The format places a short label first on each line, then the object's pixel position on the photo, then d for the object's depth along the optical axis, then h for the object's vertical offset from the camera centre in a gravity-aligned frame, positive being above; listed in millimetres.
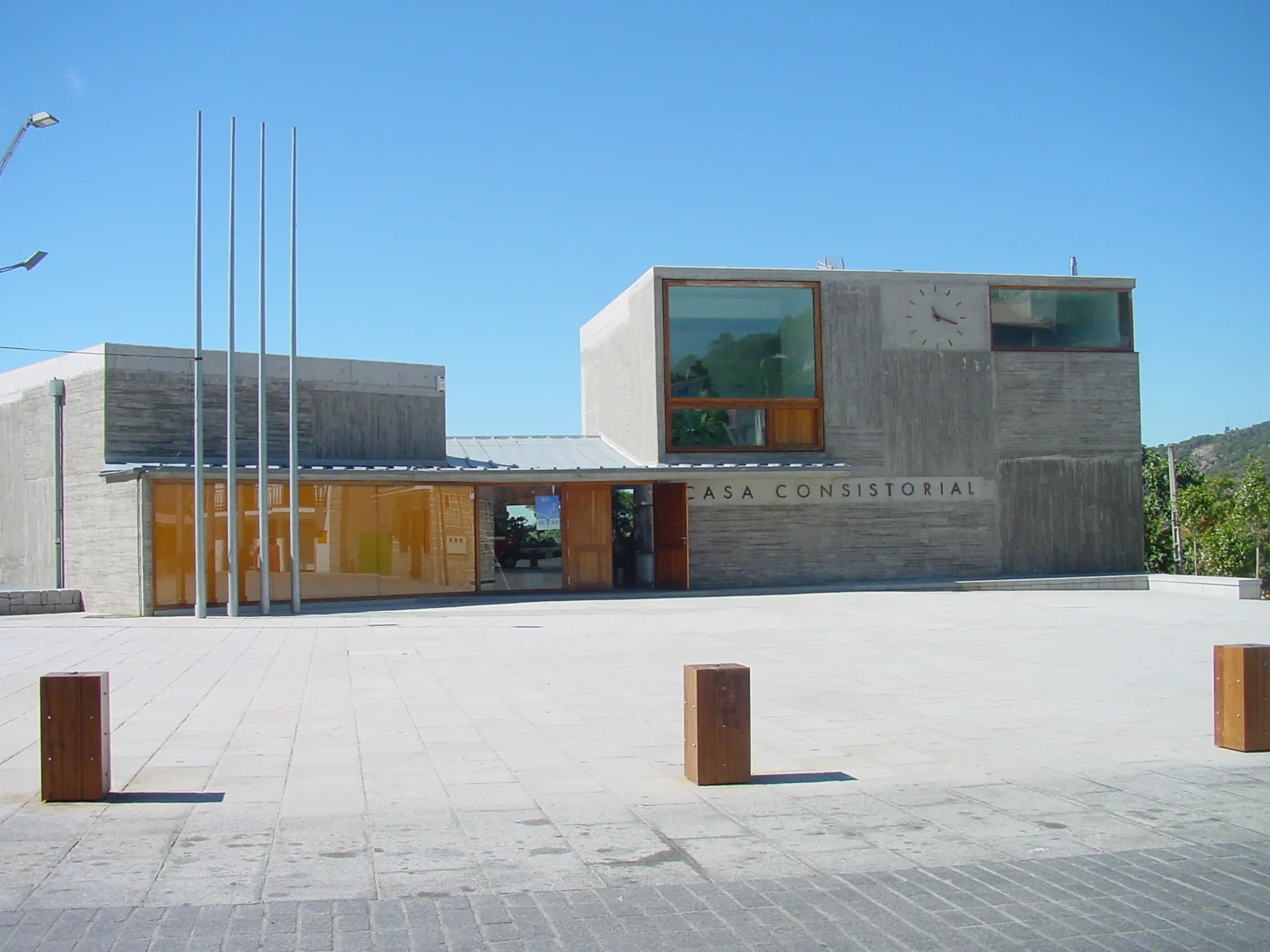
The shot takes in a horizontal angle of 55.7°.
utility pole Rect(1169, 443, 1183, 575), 39188 -299
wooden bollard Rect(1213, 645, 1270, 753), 8914 -1364
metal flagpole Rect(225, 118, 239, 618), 20844 +568
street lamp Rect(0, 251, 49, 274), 18938 +4259
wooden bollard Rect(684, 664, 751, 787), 8062 -1390
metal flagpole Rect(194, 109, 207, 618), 20609 +1451
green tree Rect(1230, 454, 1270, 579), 36281 +106
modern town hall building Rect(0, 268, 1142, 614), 23062 +1430
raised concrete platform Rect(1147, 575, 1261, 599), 24812 -1570
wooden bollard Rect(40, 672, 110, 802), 7359 -1278
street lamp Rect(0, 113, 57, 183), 16719 +5717
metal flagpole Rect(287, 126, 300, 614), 21828 +616
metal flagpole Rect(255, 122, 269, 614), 21547 +769
